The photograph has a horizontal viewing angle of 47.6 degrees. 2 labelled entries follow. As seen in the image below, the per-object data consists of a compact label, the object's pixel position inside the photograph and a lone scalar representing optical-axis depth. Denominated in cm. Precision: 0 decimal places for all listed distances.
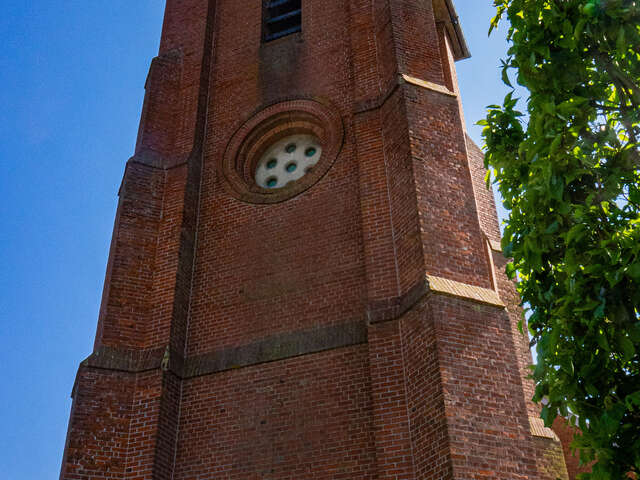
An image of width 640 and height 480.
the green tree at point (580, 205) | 484
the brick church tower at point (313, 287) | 866
